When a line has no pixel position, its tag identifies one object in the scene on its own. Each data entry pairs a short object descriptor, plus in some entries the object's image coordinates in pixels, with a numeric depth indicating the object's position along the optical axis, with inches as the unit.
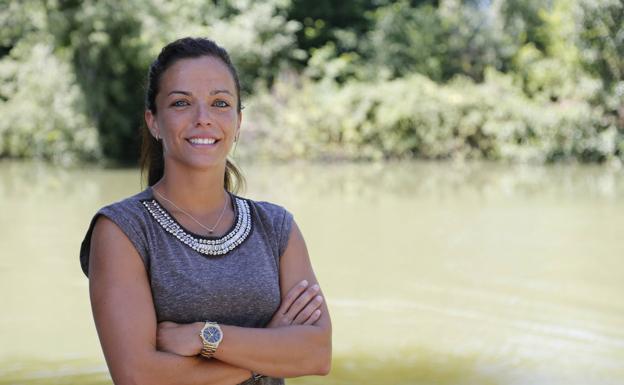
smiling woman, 72.1
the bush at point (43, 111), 655.8
